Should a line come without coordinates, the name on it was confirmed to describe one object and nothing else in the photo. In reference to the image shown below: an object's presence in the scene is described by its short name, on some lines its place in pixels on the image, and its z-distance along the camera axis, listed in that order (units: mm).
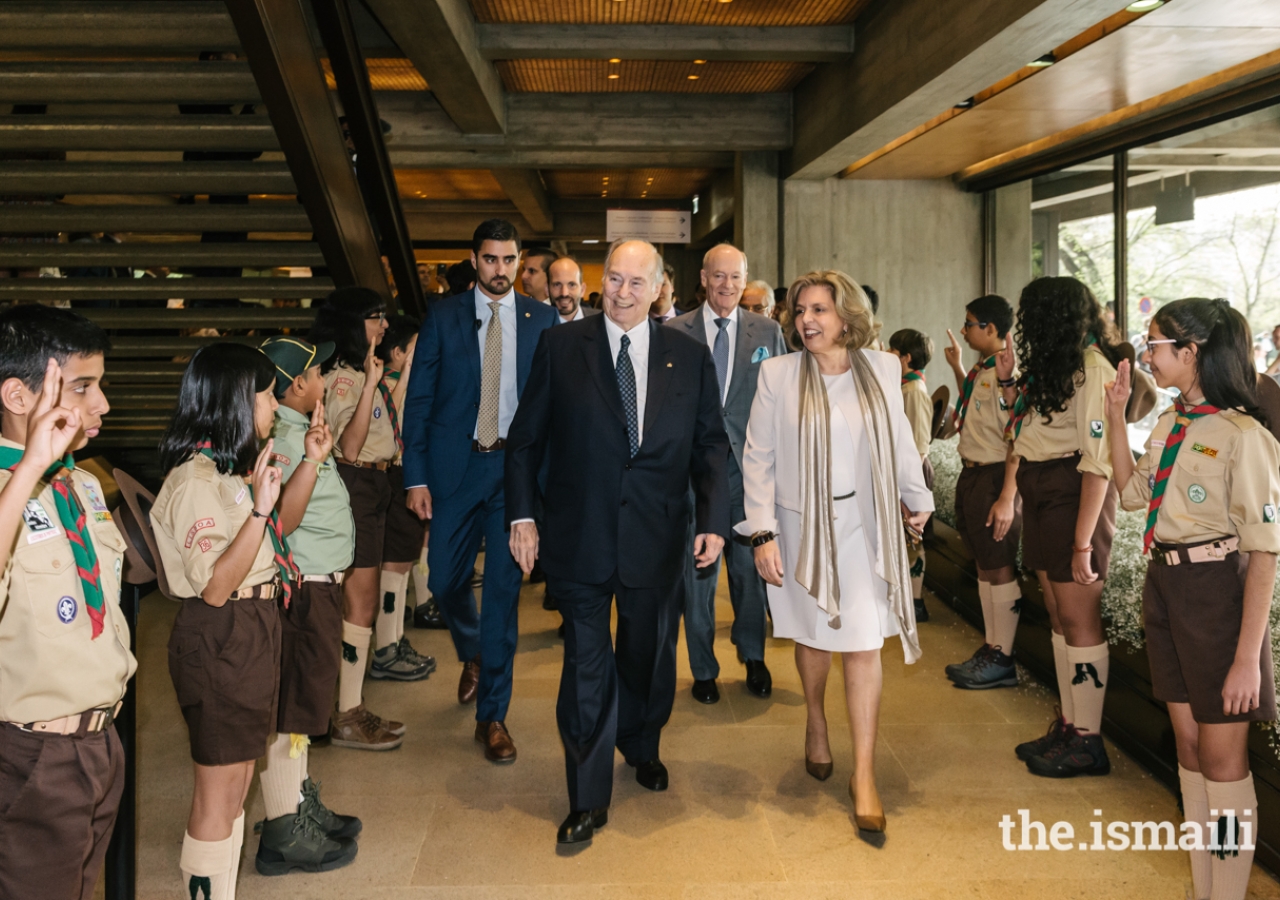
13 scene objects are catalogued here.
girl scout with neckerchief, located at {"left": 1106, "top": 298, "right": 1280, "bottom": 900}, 2367
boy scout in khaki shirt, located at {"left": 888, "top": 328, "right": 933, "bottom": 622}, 5367
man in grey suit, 4293
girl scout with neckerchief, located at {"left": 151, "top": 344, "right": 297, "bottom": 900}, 2197
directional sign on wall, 11711
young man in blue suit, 3701
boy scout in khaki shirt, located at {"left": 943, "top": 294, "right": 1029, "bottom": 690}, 4352
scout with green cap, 2746
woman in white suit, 3100
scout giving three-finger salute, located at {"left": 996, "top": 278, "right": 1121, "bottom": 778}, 3477
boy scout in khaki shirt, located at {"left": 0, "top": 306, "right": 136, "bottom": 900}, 1673
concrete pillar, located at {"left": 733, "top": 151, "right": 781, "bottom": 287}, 10945
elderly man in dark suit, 3000
